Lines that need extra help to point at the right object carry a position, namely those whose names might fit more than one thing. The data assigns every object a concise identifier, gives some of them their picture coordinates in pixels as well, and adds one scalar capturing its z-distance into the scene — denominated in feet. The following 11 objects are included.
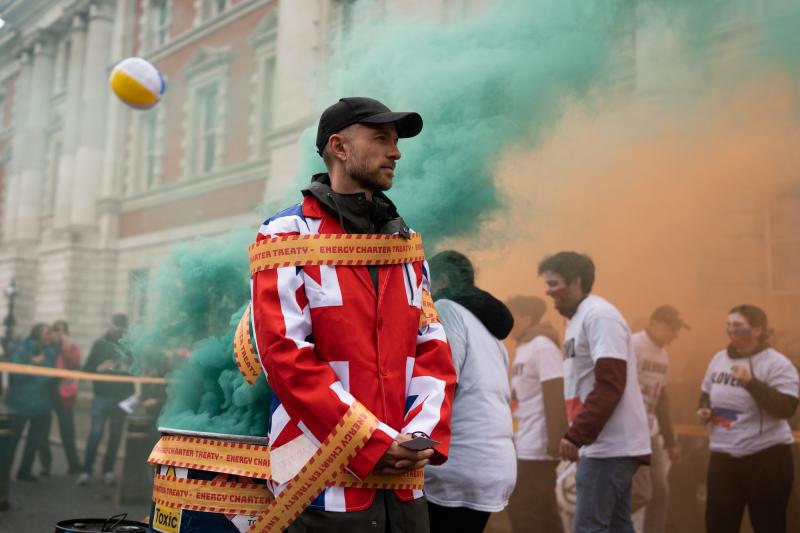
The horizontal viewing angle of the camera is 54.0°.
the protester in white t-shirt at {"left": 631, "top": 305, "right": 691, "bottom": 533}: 16.65
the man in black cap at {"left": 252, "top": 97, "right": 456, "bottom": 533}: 6.46
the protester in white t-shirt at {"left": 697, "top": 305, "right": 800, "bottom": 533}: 14.66
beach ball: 22.54
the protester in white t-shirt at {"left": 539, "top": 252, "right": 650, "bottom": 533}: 12.71
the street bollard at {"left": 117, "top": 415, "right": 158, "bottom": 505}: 21.48
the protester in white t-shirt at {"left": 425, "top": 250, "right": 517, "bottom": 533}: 10.25
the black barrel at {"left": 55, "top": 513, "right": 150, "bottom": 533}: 9.43
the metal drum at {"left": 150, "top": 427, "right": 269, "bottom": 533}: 7.76
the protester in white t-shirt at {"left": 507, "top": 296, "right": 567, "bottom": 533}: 17.07
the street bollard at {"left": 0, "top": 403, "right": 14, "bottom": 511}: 19.62
